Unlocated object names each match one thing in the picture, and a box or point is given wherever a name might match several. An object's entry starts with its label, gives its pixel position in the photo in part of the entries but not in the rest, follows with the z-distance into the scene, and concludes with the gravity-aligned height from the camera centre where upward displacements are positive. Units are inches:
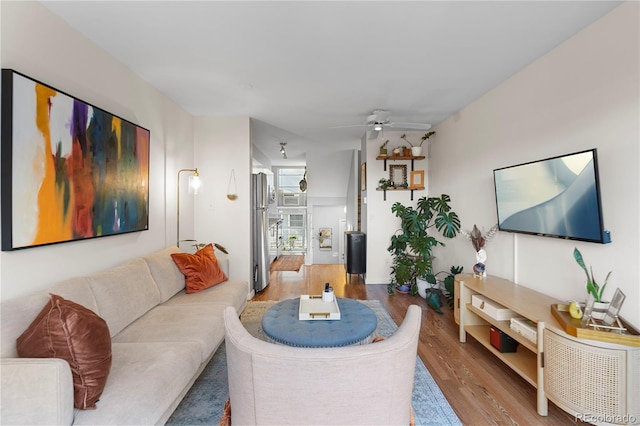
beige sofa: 47.6 -32.4
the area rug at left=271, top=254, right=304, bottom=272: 269.5 -52.1
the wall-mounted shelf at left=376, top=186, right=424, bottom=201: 192.5 +15.1
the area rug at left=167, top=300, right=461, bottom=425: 71.9 -50.8
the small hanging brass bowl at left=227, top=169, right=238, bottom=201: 167.0 +13.9
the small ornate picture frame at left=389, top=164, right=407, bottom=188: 195.8 +25.6
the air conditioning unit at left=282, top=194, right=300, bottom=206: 353.7 +14.0
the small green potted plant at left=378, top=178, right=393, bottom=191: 189.9 +18.3
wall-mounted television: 78.6 +4.6
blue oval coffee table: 71.9 -31.1
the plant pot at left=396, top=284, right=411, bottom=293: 182.1 -48.0
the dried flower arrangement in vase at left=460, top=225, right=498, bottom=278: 120.0 -14.6
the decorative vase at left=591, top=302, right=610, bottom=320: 72.4 -23.9
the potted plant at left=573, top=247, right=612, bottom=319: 72.5 -22.1
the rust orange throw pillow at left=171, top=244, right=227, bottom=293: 117.3 -24.4
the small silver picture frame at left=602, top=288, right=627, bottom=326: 66.4 -22.3
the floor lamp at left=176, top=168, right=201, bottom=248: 138.5 +10.7
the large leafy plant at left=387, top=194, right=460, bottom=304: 158.6 -13.5
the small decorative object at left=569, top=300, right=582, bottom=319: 74.8 -25.3
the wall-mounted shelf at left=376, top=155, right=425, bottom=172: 185.6 +35.0
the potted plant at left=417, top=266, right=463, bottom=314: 149.2 -42.7
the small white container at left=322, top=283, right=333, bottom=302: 97.7 -28.0
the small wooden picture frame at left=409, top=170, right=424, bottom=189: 192.2 +21.8
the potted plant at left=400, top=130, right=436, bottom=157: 184.9 +42.2
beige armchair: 37.2 -22.1
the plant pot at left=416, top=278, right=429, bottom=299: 171.8 -43.7
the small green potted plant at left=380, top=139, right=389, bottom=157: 186.7 +39.2
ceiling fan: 139.7 +44.5
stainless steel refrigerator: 178.4 -14.2
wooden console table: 62.4 -36.9
